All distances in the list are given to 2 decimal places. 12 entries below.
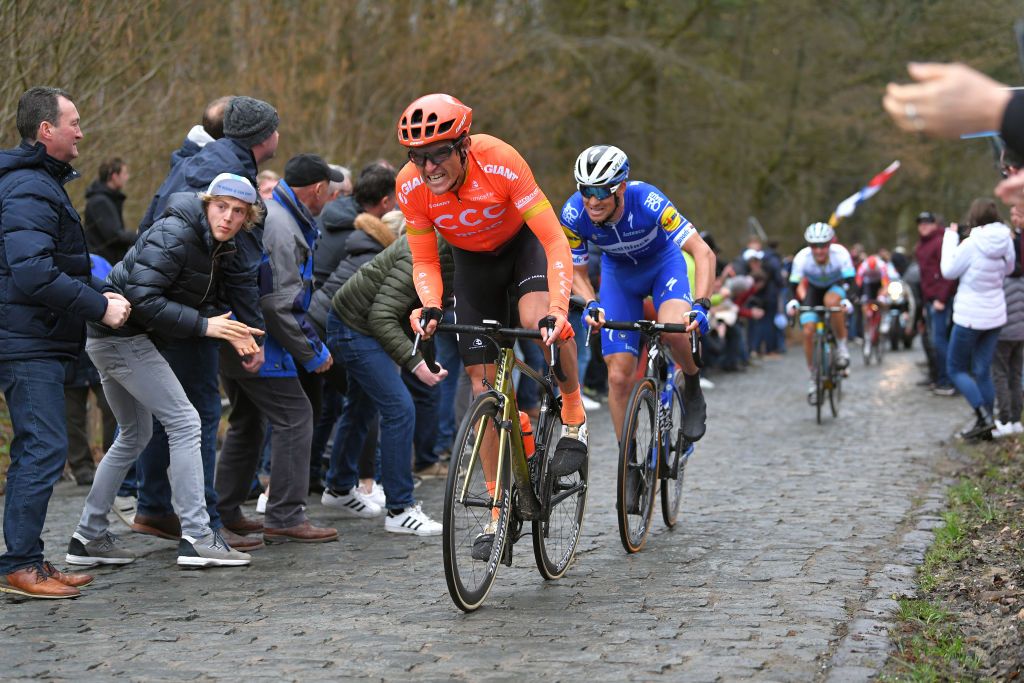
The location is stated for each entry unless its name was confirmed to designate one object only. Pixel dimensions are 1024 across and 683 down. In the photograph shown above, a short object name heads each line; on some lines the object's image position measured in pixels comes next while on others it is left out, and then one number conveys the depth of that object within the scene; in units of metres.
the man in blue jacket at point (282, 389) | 15.87
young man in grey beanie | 15.00
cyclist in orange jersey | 12.30
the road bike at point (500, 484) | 11.87
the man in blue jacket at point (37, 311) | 12.73
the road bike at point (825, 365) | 29.70
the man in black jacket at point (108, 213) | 22.70
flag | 38.22
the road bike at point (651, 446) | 14.80
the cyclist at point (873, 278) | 56.56
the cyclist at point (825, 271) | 32.34
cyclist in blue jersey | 15.17
